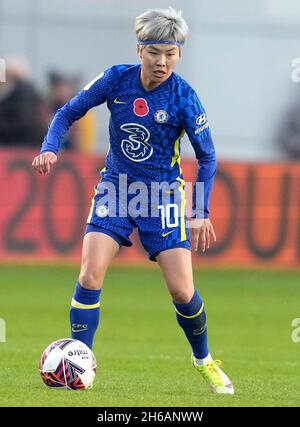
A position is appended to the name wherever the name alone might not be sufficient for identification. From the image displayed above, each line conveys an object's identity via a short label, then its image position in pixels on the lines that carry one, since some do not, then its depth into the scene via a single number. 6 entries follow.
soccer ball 8.01
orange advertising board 16.58
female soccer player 8.17
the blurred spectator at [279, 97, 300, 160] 26.33
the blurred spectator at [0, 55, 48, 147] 17.81
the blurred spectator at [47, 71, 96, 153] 18.42
